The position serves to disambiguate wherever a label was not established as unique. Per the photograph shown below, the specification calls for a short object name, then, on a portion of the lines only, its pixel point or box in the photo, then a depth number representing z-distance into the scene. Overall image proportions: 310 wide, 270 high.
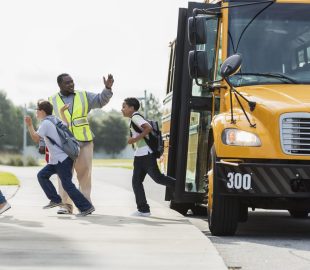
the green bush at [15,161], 55.54
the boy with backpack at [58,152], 10.61
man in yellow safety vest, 11.05
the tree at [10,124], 119.47
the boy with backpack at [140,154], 10.99
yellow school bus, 8.61
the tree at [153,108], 107.31
